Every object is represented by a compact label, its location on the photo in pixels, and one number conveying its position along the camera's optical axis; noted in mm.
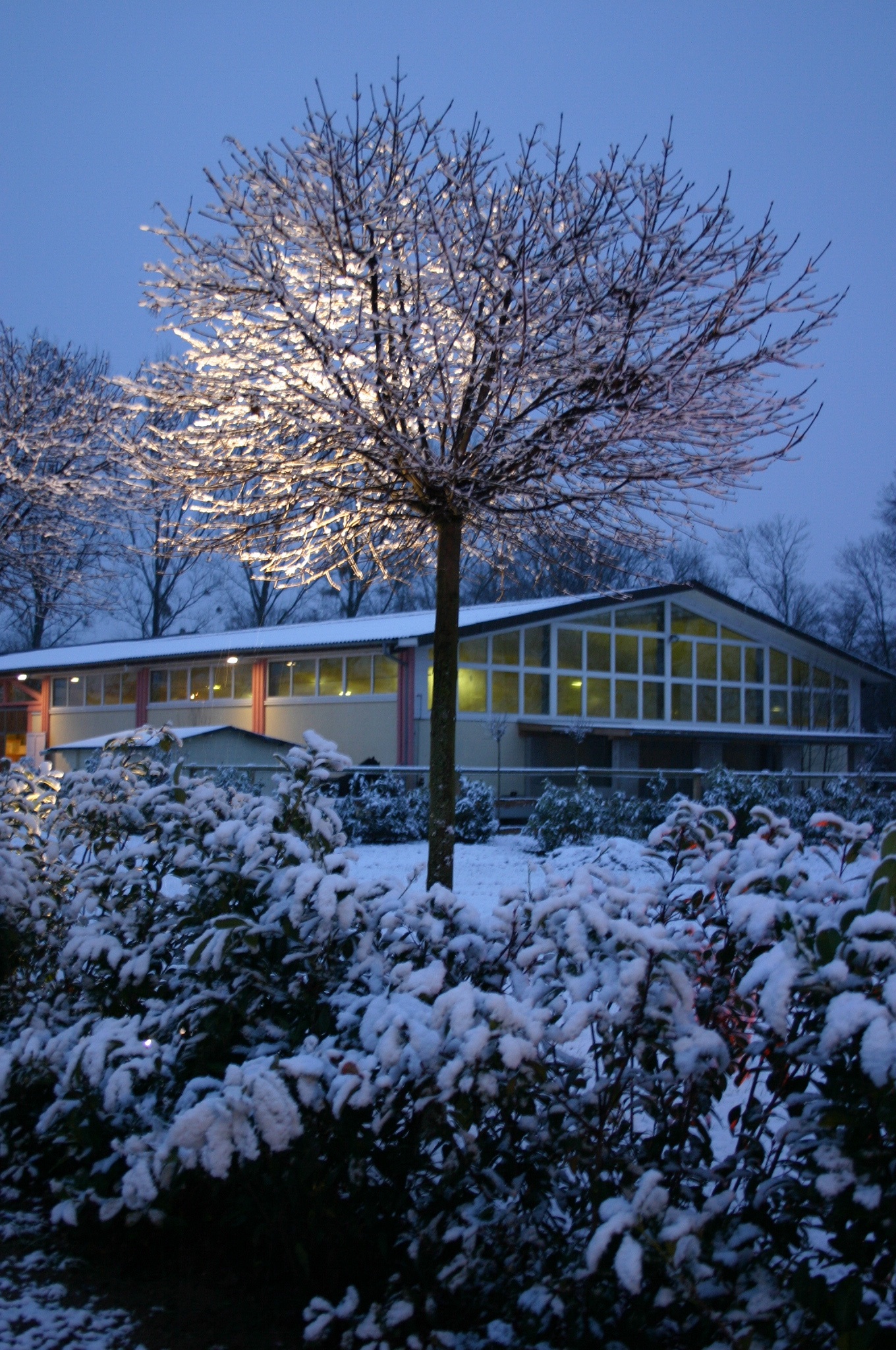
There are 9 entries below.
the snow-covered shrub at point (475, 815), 14117
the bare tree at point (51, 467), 11492
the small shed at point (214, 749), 17781
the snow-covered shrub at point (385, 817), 14094
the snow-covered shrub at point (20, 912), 3838
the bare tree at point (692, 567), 45781
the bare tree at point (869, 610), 41812
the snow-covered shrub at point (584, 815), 13461
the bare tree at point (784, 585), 46281
